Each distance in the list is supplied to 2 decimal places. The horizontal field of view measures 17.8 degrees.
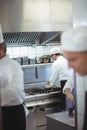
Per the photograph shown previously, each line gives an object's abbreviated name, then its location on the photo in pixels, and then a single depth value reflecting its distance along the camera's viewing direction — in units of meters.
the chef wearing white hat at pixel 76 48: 1.23
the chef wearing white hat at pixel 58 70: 4.41
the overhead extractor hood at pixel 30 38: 3.65
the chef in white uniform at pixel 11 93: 2.49
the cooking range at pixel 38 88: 3.80
